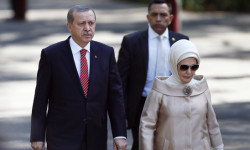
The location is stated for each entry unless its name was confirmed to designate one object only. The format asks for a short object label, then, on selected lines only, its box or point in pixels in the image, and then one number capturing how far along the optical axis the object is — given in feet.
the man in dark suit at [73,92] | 34.99
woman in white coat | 33.01
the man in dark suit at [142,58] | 45.14
